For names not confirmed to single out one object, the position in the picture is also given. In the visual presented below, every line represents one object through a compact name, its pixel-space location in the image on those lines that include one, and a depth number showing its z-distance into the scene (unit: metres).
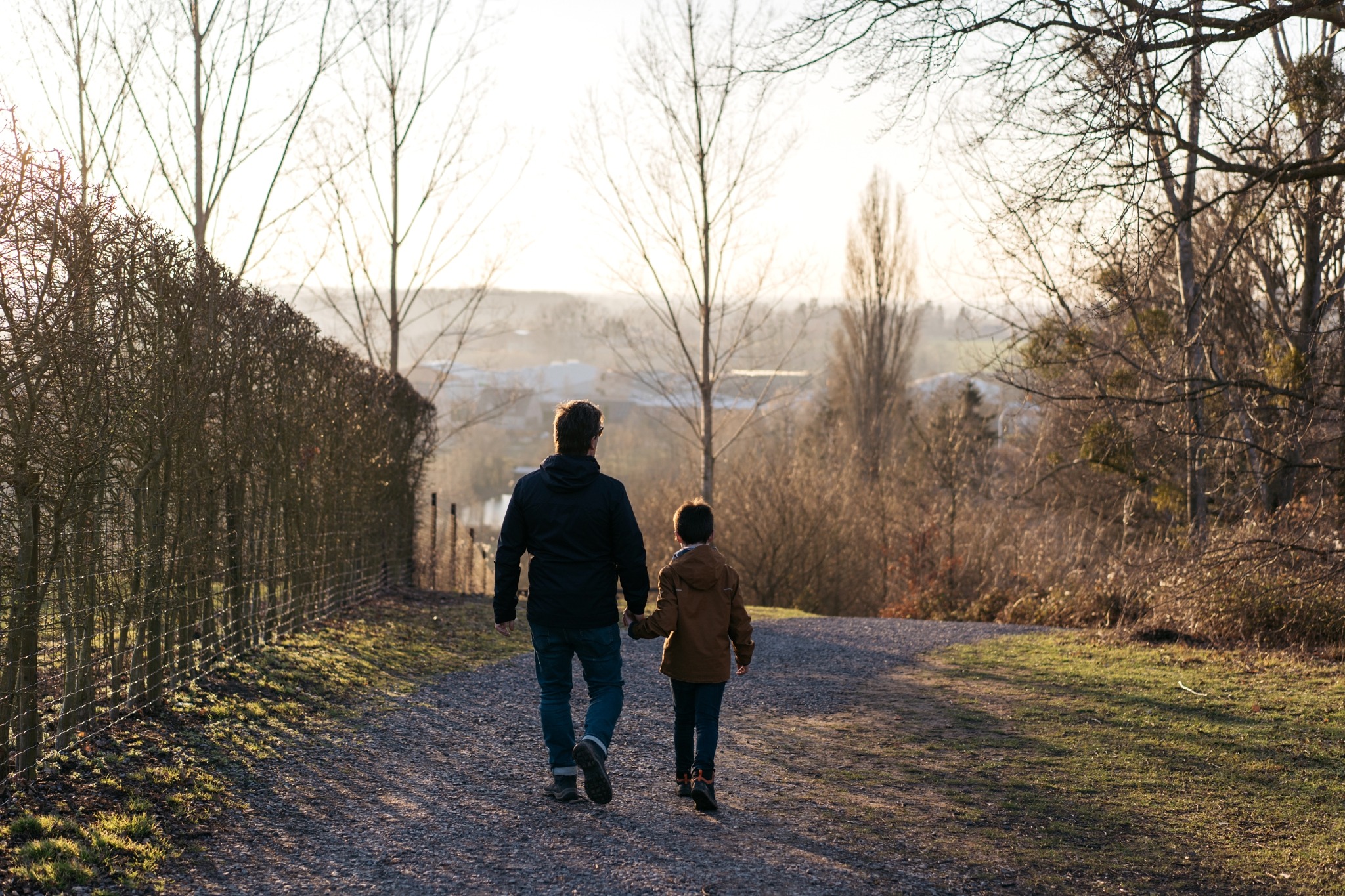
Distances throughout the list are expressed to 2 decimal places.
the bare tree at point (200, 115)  12.03
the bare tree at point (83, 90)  12.03
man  4.89
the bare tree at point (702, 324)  16.47
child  4.94
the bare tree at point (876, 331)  28.08
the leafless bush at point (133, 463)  4.69
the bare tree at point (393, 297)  15.87
